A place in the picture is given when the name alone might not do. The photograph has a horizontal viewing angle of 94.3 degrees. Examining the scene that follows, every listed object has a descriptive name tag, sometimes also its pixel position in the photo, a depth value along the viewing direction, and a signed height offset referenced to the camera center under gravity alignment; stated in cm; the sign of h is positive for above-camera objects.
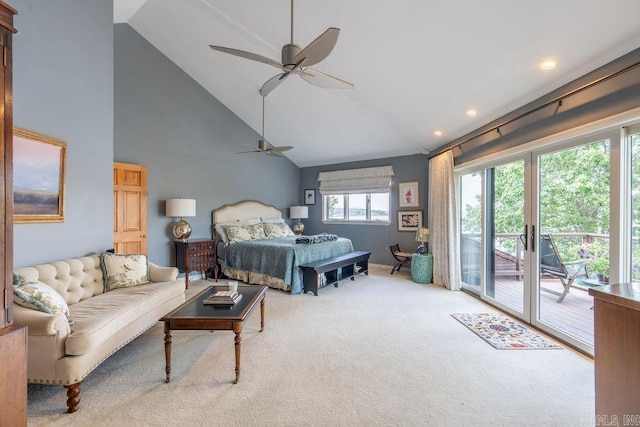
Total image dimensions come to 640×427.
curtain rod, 215 +107
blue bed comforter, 464 -69
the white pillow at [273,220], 687 -12
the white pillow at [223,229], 573 -29
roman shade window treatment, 664 +83
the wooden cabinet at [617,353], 127 -62
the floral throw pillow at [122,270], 314 -61
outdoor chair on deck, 290 -51
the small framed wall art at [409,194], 622 +46
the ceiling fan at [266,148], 500 +114
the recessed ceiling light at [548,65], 257 +133
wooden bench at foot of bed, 458 -93
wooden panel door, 437 +10
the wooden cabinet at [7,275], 137 -29
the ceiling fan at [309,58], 209 +123
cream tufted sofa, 193 -79
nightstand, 508 -74
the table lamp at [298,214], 743 +3
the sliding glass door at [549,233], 262 -18
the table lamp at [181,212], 493 +5
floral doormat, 282 -123
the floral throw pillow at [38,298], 204 -58
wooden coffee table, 221 -78
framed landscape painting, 253 +34
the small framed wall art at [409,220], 619 -10
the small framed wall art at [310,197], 788 +49
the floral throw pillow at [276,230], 631 -32
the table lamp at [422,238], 547 -42
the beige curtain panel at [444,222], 485 -12
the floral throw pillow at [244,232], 569 -34
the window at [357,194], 675 +51
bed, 471 -56
